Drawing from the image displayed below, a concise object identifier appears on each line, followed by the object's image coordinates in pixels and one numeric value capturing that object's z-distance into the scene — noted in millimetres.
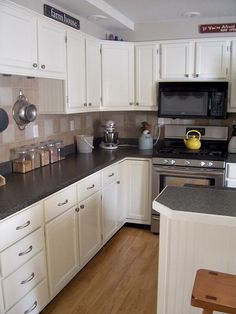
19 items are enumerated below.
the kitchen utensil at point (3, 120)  2447
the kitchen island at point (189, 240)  1652
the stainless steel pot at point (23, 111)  2625
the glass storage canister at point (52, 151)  2964
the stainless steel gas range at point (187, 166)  3246
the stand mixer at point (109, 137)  3826
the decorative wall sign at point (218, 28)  3537
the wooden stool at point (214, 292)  1234
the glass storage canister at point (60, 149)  3088
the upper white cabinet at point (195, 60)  3473
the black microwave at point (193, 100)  3457
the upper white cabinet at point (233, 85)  3429
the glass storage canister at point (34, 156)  2689
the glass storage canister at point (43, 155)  2828
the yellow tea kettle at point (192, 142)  3682
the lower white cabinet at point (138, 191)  3564
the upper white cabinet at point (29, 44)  2074
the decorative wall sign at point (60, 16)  2731
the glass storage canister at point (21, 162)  2590
